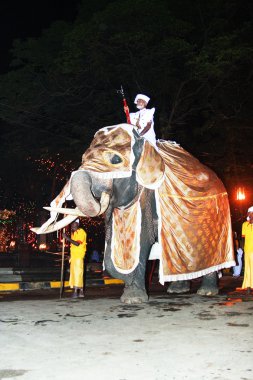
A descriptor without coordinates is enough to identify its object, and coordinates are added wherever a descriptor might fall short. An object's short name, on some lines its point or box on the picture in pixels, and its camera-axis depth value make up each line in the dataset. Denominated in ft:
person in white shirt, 26.71
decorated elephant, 24.07
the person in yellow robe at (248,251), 30.27
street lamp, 57.88
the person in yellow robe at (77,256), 29.43
